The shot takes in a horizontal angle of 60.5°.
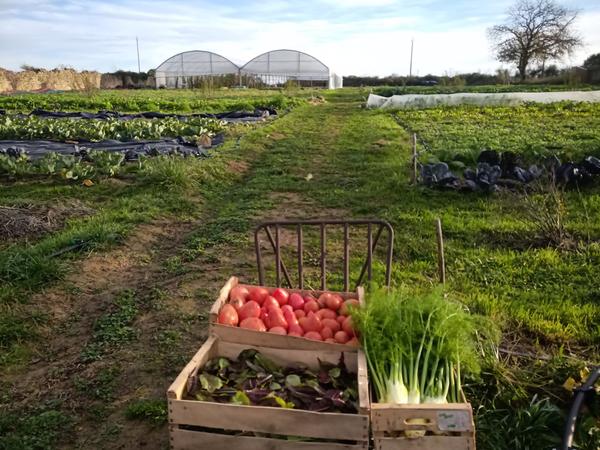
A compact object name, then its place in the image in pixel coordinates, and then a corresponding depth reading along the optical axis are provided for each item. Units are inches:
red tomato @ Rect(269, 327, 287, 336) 109.3
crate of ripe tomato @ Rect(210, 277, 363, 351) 105.7
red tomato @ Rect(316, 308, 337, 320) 116.9
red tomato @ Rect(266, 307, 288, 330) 112.3
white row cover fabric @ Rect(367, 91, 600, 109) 893.8
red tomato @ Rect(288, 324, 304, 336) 111.0
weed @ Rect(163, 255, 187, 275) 196.1
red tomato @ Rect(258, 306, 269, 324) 114.3
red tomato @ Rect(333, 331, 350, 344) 108.7
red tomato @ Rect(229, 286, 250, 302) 121.7
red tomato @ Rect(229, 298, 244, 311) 116.7
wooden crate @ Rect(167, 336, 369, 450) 84.4
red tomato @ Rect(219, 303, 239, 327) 111.0
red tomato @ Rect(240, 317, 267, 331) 109.7
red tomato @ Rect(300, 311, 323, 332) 112.2
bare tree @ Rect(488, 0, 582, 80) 1956.2
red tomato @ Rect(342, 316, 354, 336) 109.9
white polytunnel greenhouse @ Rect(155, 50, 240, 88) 1932.8
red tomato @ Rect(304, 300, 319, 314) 121.0
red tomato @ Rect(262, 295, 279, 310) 117.6
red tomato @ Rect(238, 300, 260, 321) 114.1
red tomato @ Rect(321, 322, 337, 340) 110.1
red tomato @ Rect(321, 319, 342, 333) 112.4
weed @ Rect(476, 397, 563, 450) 100.5
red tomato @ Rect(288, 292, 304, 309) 123.2
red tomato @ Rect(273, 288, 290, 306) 123.5
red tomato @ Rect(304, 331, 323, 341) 108.2
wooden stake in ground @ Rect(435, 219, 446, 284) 134.8
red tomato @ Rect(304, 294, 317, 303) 124.8
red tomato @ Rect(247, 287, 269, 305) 123.3
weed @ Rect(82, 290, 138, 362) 143.8
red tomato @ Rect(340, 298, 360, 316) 113.7
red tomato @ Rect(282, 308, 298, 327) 113.7
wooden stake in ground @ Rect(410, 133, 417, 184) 303.1
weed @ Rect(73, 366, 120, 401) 123.9
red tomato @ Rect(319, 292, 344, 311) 123.0
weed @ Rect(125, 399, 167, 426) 113.4
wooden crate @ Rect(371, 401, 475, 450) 84.8
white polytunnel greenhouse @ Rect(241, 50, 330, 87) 1971.0
